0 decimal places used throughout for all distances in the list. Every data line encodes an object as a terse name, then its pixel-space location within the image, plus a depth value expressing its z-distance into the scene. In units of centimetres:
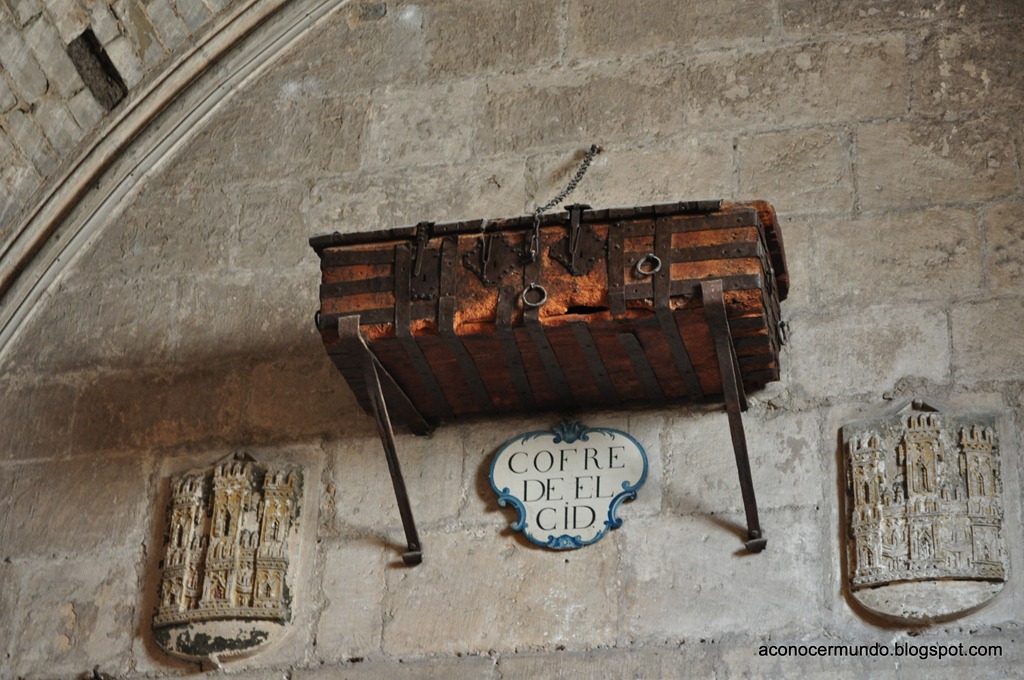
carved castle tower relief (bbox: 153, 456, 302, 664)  385
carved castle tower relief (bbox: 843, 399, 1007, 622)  349
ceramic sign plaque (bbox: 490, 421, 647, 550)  381
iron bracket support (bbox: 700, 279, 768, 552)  349
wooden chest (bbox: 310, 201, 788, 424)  355
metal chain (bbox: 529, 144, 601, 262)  366
